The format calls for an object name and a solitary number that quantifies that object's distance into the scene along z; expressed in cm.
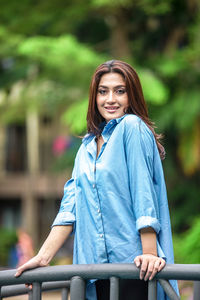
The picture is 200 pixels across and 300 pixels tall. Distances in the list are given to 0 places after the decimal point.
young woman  350
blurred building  4032
